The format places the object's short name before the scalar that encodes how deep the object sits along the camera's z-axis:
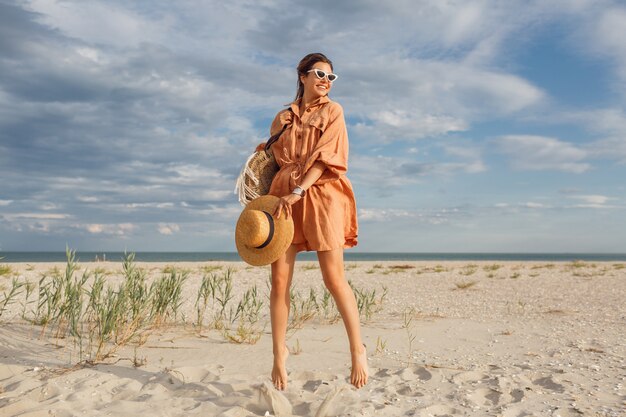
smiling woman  3.33
